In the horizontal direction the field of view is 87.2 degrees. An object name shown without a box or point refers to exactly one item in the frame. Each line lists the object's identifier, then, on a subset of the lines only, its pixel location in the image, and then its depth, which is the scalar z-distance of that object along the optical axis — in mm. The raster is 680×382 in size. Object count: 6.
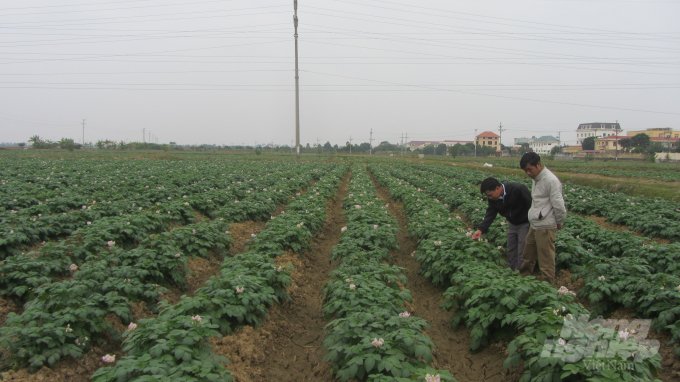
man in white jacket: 5434
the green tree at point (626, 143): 81975
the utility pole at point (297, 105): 36969
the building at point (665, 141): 76956
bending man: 6234
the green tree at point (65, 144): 67675
